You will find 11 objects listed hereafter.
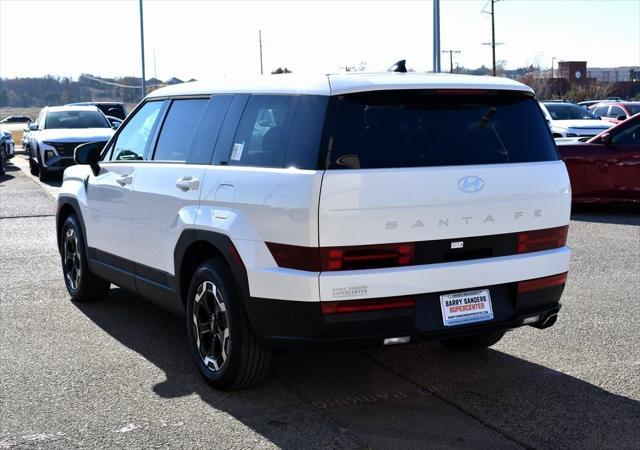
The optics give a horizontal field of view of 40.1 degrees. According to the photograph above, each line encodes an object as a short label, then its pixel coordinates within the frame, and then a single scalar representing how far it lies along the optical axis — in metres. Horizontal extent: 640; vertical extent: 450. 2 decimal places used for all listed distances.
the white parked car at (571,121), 19.77
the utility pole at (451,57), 91.19
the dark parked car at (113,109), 33.32
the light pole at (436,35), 22.62
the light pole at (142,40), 40.16
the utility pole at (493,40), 61.78
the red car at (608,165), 13.12
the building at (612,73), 104.55
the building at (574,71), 89.85
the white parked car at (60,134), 20.58
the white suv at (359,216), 4.52
